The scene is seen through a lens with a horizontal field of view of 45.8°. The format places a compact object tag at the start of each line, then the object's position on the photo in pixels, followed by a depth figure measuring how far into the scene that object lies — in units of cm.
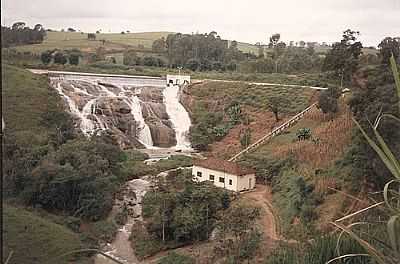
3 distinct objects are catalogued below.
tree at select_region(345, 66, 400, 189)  6142
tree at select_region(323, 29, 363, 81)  12771
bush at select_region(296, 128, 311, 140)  12586
